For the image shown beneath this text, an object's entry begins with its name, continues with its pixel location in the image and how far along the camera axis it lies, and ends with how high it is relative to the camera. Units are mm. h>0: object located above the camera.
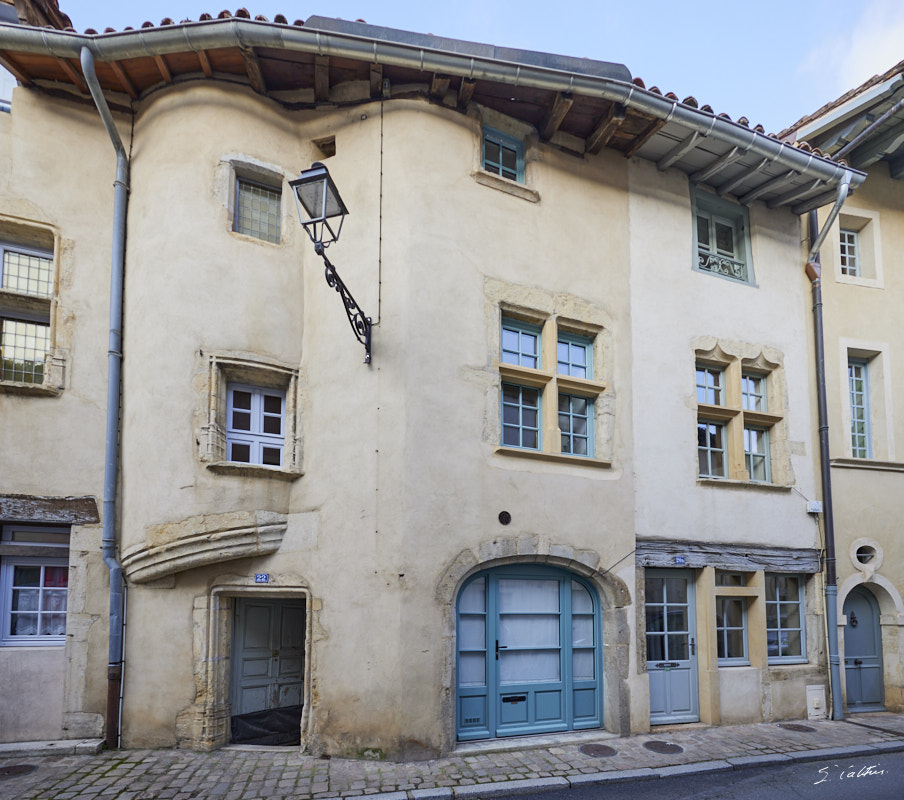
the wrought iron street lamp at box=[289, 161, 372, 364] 5797 +2696
